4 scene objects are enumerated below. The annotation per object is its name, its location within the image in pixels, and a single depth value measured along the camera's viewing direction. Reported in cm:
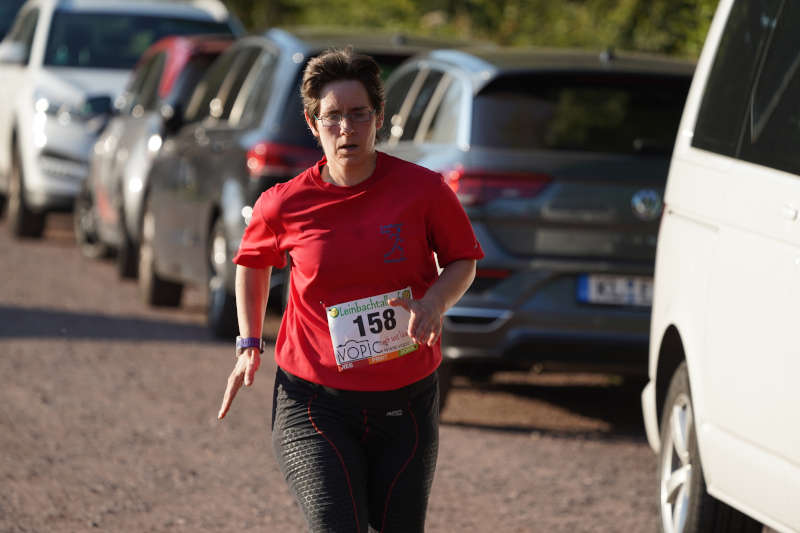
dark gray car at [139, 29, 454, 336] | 2006
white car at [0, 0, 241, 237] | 3089
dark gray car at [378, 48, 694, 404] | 1589
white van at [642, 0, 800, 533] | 951
